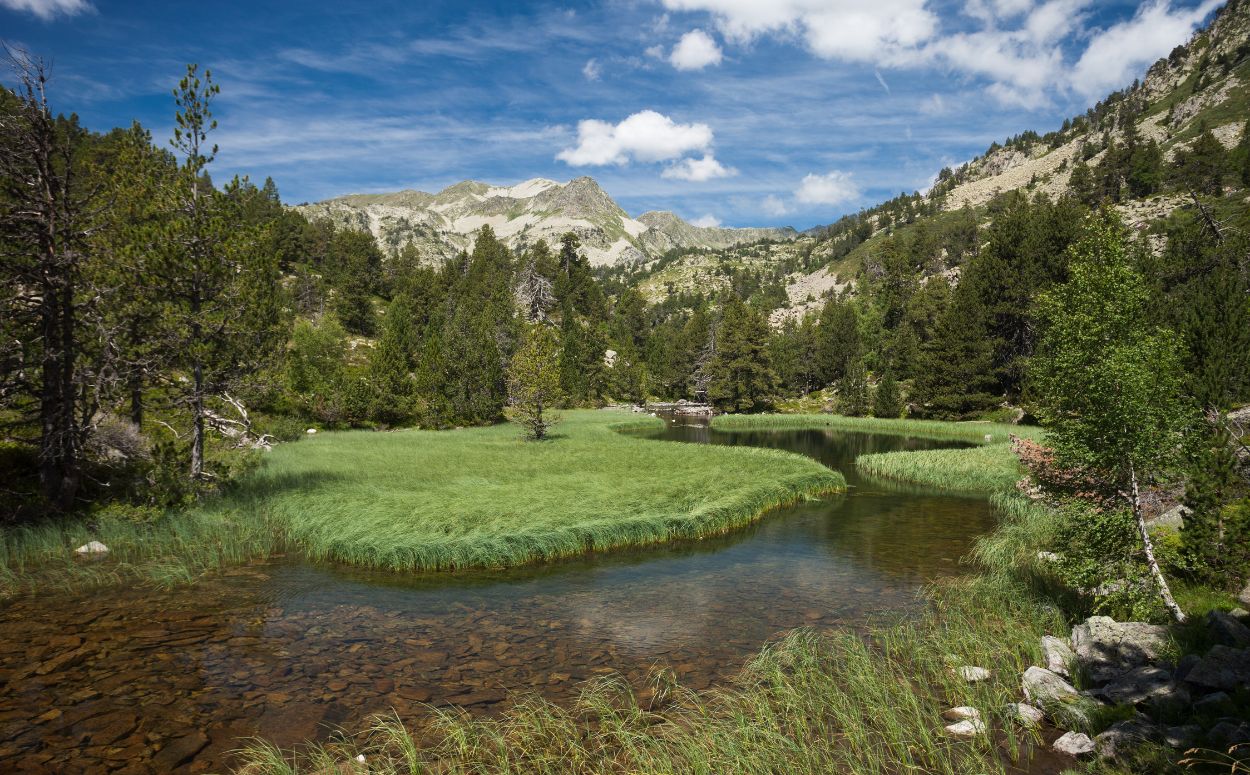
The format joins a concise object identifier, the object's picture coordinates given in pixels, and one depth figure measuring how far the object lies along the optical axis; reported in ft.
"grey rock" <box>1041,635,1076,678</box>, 38.99
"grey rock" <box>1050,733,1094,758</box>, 31.17
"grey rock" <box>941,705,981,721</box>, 35.08
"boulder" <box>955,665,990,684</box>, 39.15
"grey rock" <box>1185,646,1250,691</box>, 30.01
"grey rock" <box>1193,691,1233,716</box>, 28.86
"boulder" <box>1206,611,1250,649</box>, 33.37
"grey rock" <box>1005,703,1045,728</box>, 34.32
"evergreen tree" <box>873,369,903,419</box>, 267.39
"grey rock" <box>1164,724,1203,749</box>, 27.32
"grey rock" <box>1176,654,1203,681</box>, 32.27
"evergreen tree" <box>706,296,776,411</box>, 308.40
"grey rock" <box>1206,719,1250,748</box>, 25.62
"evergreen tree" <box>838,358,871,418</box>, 285.84
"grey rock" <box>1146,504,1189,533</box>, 54.08
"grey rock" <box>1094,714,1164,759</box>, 28.89
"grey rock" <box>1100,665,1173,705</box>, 32.37
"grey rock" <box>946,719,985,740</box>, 33.36
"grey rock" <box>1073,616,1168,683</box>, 36.78
